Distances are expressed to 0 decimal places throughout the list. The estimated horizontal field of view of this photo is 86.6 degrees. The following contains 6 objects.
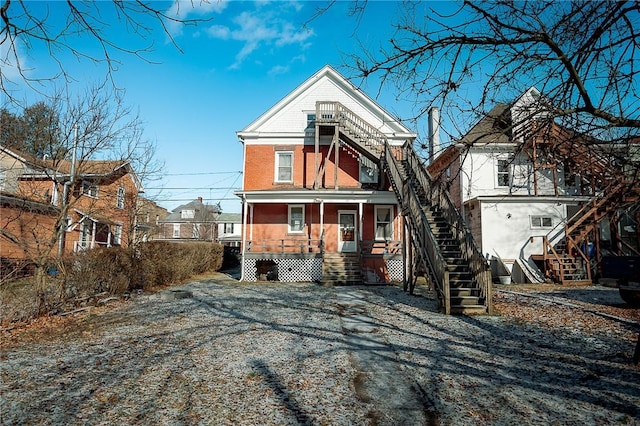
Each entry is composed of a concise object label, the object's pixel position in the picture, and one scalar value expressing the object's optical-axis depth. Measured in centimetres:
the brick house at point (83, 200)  878
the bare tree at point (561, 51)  350
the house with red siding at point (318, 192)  1750
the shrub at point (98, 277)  838
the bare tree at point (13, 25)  242
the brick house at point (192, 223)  5191
